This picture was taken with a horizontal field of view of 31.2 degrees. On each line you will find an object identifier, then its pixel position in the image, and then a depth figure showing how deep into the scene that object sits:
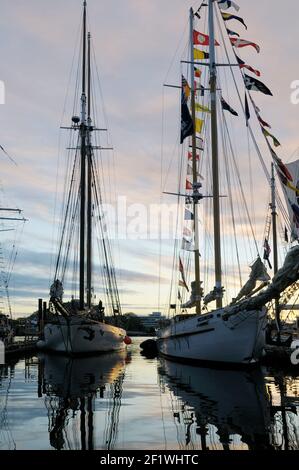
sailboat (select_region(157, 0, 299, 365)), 24.19
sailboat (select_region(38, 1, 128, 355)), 43.69
